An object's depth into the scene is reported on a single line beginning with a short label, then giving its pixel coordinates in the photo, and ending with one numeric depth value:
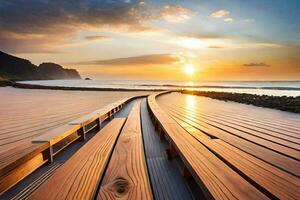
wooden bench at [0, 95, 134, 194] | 2.20
